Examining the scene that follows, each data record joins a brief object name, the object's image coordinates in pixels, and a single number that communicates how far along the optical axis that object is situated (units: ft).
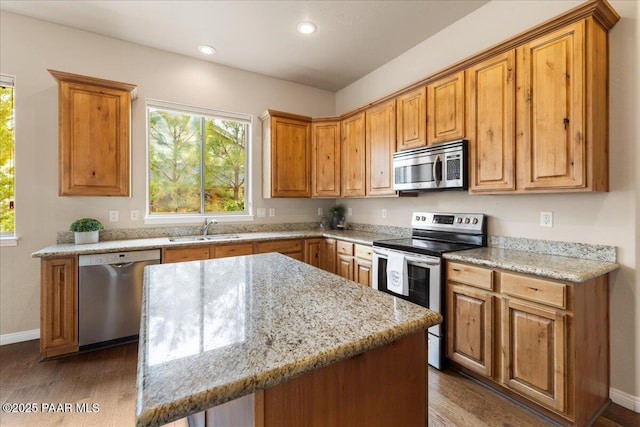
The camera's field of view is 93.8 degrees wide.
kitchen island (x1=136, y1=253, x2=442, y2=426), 2.17
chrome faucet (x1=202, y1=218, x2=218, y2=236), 12.09
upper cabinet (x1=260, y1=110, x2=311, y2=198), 12.92
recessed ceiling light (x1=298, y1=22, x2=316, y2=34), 9.77
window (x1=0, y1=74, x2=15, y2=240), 9.51
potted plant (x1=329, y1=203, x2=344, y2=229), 14.71
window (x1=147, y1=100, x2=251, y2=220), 11.76
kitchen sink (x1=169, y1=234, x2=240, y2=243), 10.61
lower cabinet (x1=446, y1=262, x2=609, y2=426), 5.66
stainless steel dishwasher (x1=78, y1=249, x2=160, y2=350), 8.66
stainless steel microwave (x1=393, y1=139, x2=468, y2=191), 8.45
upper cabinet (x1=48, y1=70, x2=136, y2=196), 8.98
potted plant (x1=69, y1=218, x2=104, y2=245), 9.47
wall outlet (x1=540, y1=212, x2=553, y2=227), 7.48
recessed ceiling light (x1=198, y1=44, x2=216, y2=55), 11.15
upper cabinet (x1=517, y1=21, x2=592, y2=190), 6.16
